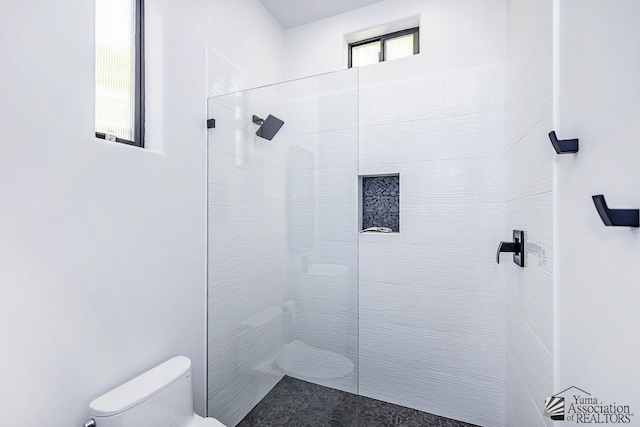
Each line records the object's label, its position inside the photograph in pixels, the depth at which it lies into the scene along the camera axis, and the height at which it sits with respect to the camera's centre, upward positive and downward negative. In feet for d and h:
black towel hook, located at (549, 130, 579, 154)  2.67 +0.64
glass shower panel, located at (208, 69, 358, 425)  5.41 -0.56
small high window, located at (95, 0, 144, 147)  4.15 +2.15
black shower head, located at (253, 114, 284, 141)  5.71 +1.72
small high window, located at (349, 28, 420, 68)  7.38 +4.38
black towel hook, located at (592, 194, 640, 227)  1.90 -0.01
